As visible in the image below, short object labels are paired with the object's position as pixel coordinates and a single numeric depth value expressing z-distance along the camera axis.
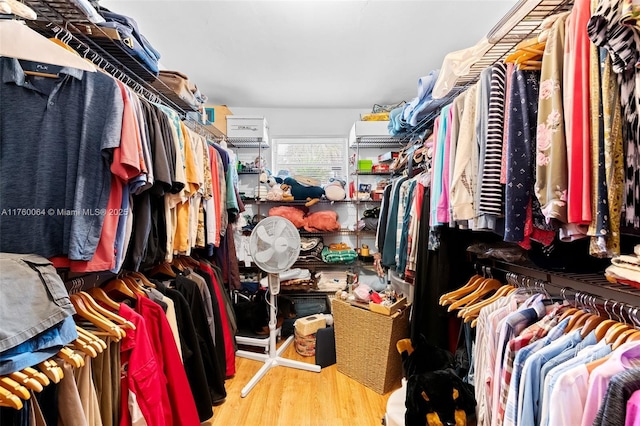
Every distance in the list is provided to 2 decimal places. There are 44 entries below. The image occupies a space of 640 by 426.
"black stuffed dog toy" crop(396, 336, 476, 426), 1.31
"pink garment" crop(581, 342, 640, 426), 0.69
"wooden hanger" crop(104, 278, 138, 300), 1.46
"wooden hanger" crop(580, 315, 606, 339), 0.91
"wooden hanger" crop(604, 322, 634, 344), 0.83
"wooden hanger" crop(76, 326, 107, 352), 0.97
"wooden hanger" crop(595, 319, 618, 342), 0.88
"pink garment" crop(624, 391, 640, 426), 0.60
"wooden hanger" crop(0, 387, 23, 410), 0.67
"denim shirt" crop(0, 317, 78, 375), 0.71
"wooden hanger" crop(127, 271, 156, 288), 1.62
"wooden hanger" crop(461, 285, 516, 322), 1.36
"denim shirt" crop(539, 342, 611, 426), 0.77
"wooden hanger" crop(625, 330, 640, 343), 0.79
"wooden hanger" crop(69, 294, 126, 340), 1.11
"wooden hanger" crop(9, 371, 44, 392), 0.71
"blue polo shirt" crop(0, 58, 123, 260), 1.05
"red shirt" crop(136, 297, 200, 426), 1.38
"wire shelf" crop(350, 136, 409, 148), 3.29
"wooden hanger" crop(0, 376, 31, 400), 0.69
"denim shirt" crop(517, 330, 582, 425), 0.82
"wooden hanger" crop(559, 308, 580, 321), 1.01
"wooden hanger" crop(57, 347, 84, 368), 0.83
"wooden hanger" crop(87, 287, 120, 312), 1.31
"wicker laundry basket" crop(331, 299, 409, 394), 2.05
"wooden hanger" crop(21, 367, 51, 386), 0.73
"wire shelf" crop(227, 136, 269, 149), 3.26
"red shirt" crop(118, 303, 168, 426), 1.22
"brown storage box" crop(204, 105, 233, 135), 3.06
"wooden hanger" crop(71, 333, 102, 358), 0.94
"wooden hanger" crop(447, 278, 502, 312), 1.47
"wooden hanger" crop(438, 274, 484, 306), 1.55
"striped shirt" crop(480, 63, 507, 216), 1.01
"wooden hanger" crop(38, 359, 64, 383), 0.77
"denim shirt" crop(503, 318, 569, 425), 0.89
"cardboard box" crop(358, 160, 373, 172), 3.48
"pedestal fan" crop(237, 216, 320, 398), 2.30
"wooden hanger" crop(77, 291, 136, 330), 1.19
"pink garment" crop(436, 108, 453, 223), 1.43
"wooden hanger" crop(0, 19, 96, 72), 0.83
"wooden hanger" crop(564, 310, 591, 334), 0.96
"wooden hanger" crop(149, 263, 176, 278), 1.93
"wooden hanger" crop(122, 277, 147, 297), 1.49
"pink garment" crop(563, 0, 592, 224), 0.74
